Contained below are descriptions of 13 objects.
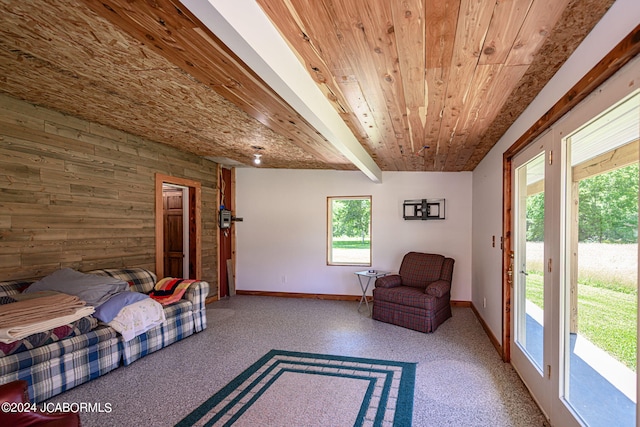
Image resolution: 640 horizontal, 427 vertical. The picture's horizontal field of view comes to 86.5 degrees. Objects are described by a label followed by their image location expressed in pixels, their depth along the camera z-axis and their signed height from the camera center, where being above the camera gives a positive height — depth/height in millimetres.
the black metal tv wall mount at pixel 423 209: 5496 +102
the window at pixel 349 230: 5898 -269
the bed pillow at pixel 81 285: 2932 -632
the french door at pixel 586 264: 1382 -252
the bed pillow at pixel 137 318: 3039 -972
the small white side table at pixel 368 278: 5129 -1040
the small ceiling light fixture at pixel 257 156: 4363 +850
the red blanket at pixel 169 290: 3785 -878
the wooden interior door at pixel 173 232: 5562 -290
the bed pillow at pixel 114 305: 2992 -819
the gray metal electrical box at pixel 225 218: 5867 -61
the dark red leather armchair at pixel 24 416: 1422 -867
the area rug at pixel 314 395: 2291 -1380
